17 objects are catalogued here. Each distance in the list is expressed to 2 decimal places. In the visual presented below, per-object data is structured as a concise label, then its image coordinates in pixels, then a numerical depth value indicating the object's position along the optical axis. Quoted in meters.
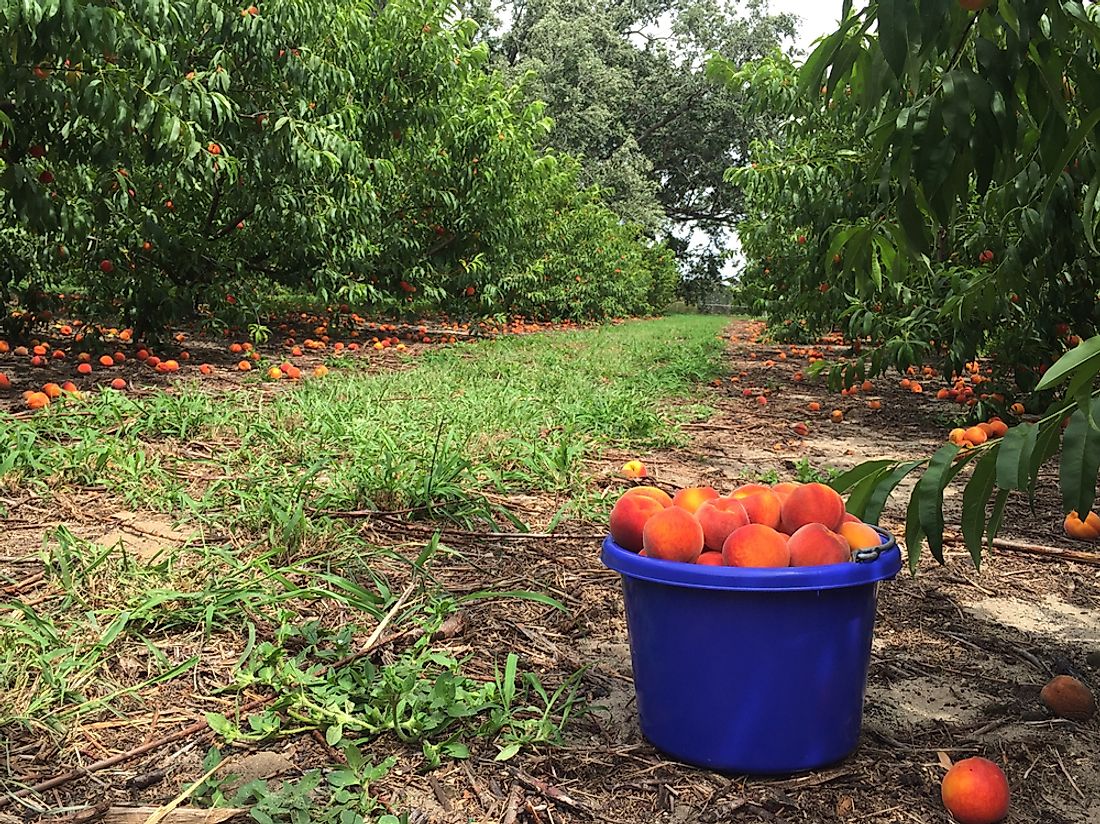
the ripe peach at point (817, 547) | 1.66
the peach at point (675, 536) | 1.71
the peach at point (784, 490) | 1.84
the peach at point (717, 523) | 1.75
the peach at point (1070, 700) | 1.93
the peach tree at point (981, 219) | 1.28
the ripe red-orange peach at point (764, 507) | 1.81
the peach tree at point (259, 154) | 4.61
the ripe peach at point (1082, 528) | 3.18
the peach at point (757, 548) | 1.65
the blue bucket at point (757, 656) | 1.65
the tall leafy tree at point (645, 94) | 29.64
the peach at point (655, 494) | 1.89
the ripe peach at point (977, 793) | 1.53
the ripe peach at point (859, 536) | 1.75
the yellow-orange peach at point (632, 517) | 1.82
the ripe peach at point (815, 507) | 1.74
